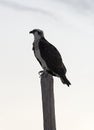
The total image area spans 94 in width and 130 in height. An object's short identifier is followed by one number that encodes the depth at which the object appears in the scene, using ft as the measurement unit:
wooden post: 42.93
